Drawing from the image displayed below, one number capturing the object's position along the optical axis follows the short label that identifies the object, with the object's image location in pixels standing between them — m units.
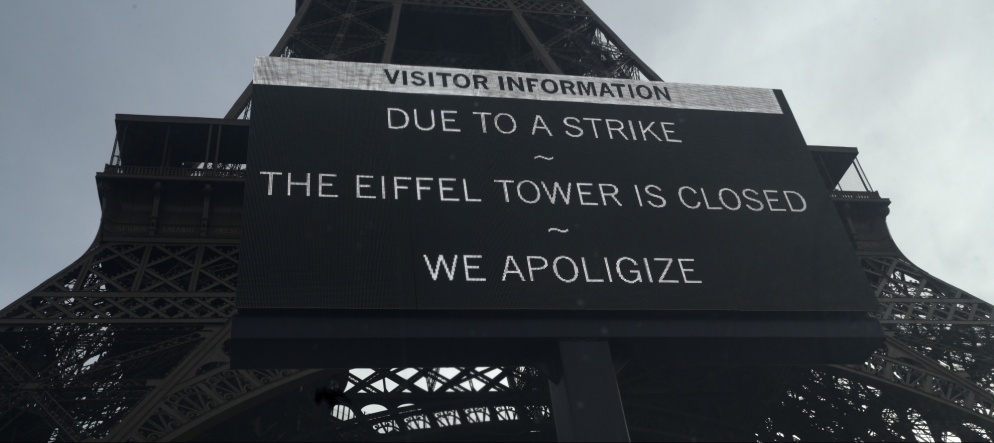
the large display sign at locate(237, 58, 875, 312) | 9.16
